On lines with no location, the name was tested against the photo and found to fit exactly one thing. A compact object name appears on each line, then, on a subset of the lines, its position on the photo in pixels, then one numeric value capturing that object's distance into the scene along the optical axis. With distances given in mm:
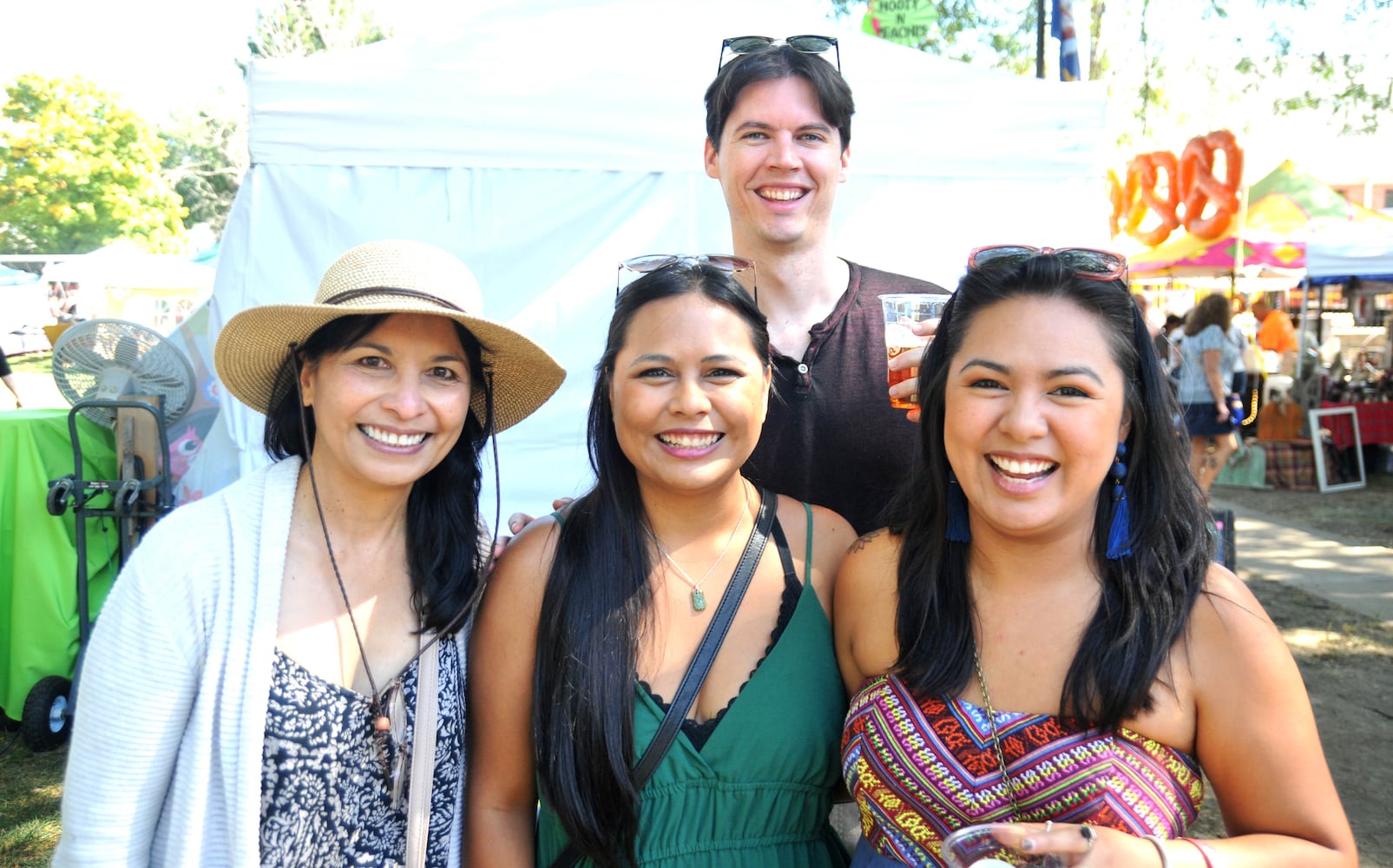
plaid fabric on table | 11625
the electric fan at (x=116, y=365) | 4891
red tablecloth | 11516
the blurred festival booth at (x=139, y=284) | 25188
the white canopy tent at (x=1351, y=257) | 10375
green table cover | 4707
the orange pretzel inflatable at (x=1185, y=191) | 12909
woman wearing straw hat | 1682
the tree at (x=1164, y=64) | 13609
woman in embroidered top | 1593
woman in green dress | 1861
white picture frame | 11180
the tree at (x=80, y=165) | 34469
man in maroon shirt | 2537
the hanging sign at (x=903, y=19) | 7461
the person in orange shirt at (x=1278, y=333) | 16516
